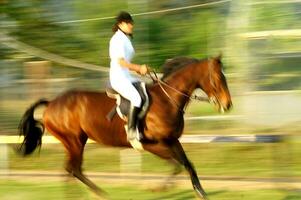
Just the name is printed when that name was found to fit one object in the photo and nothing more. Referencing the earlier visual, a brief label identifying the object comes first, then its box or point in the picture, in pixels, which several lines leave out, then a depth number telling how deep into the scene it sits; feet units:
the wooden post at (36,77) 103.14
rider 58.90
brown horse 59.11
